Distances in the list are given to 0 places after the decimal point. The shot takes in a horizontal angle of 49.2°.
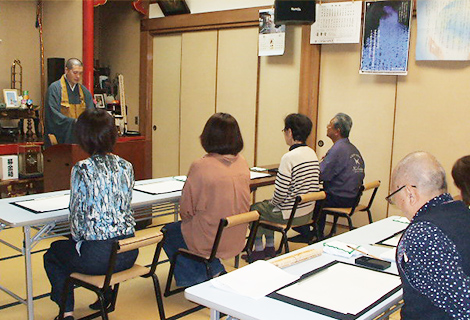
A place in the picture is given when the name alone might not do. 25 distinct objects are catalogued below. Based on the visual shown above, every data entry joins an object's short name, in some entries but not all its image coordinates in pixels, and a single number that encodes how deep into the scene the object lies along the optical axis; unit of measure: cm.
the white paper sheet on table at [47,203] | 268
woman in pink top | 280
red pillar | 562
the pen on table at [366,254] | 212
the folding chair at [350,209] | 381
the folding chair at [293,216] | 324
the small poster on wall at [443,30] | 409
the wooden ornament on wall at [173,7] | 589
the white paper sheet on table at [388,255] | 209
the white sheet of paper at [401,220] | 275
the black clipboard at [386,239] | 231
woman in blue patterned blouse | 239
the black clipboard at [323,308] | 153
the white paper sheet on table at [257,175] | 386
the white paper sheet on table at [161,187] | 329
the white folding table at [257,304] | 155
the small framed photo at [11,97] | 559
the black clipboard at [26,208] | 262
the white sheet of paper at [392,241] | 232
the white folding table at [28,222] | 247
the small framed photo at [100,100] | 614
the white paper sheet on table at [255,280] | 171
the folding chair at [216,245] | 257
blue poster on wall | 439
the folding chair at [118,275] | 225
